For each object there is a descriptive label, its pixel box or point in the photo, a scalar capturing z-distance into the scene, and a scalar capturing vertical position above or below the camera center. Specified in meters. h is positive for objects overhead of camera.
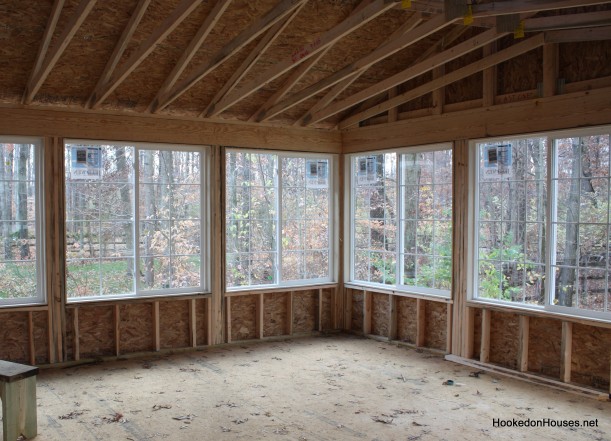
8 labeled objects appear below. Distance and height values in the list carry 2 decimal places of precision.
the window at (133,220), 6.13 -0.24
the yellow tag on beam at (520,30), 4.82 +1.43
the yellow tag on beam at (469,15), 4.29 +1.38
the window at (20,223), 5.80 -0.24
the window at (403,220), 6.48 -0.26
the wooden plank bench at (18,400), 3.90 -1.42
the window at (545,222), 5.09 -0.24
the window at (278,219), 7.02 -0.26
